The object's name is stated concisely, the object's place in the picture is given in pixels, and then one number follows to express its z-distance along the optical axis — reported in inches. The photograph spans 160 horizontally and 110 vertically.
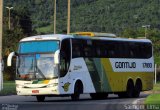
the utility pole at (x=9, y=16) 3876.0
